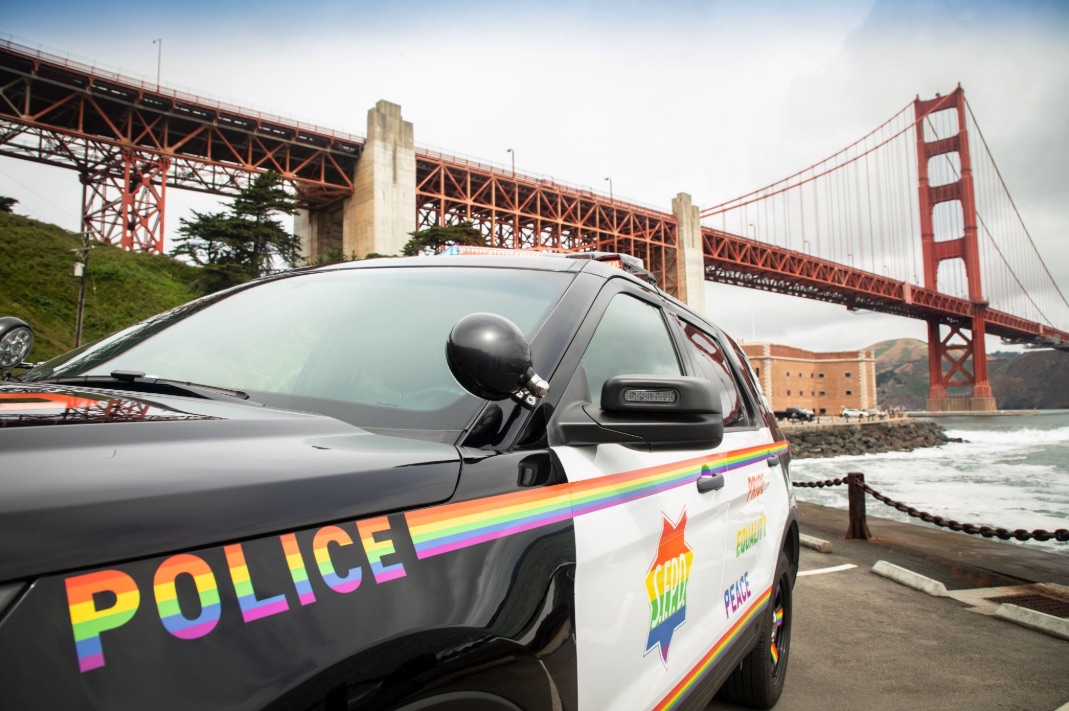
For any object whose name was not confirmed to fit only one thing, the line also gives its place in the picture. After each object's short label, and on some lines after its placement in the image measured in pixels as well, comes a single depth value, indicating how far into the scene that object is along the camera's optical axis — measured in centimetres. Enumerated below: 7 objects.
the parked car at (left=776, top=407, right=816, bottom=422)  5972
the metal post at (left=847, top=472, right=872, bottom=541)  840
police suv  76
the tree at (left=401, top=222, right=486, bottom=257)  3253
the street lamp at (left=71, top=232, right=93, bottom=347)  1827
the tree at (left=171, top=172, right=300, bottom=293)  2748
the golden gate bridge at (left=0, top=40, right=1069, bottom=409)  3138
